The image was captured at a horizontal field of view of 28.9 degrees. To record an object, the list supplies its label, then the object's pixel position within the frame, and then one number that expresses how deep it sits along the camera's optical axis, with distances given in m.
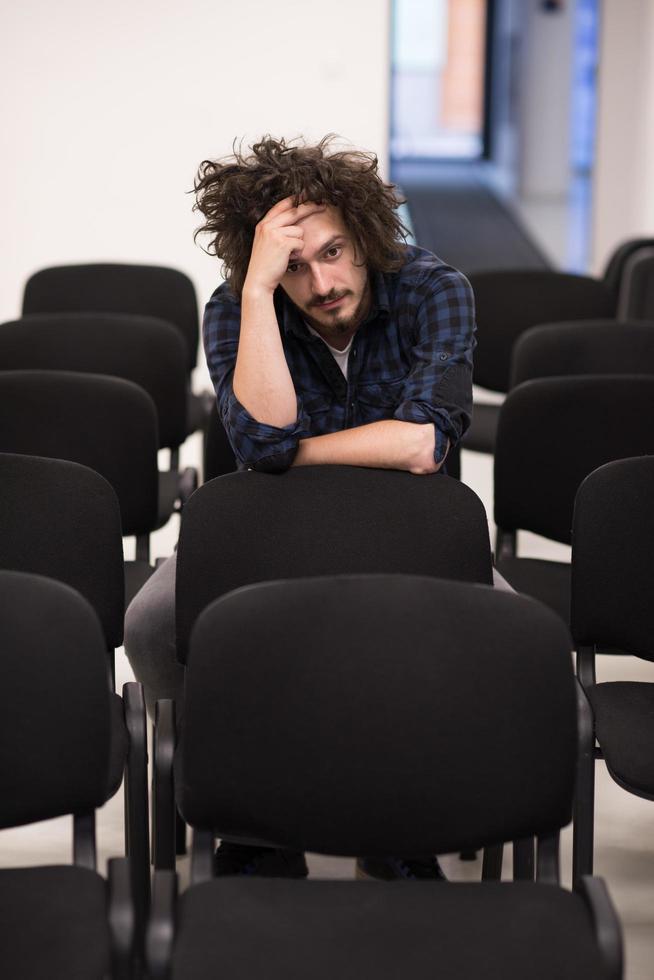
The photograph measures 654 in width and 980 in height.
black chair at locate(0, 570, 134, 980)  1.72
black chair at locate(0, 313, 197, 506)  3.49
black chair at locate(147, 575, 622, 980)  1.68
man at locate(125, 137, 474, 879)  2.30
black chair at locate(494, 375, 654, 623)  2.85
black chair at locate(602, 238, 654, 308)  4.90
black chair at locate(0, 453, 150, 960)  2.25
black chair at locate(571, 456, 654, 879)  2.23
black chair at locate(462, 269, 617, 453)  4.20
